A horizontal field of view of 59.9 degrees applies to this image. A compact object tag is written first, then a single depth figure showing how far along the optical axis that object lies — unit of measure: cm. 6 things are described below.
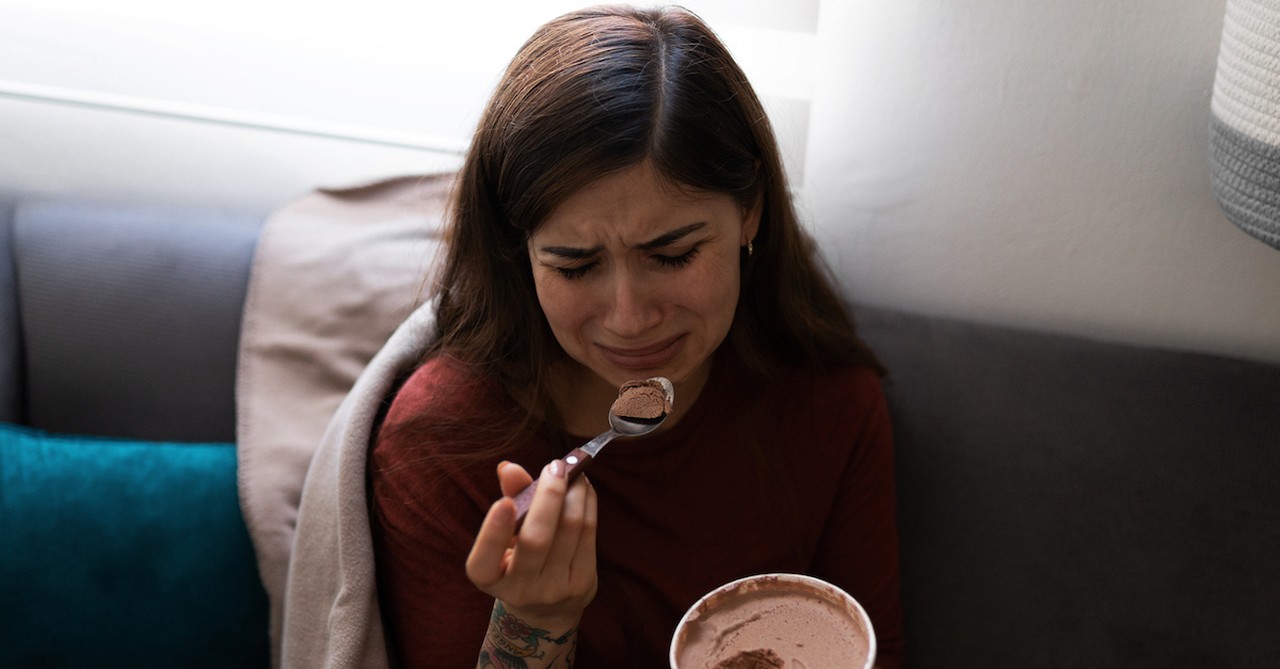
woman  99
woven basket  99
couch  122
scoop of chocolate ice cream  105
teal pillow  127
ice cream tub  79
